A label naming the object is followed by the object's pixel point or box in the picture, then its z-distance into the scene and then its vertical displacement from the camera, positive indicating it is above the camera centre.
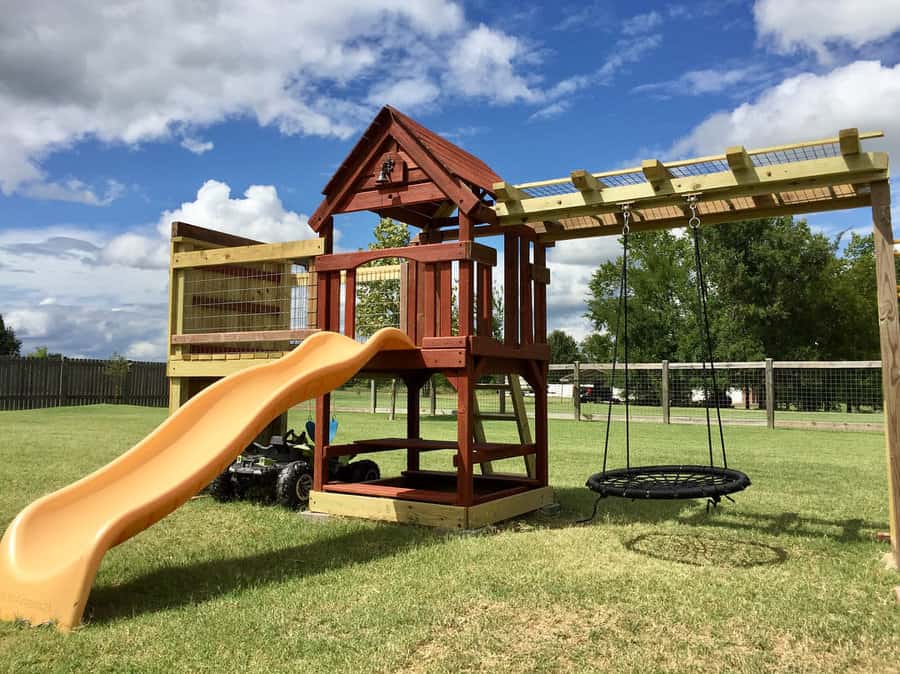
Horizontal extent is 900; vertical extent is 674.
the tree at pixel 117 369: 25.64 +0.74
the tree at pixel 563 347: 73.06 +4.20
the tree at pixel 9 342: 50.03 +3.36
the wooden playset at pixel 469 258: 5.16 +1.19
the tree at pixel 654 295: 40.28 +5.21
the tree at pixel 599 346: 43.62 +2.49
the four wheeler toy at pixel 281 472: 6.95 -0.81
